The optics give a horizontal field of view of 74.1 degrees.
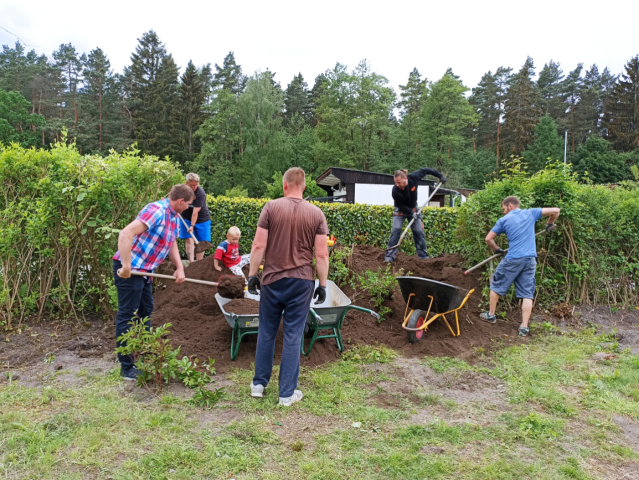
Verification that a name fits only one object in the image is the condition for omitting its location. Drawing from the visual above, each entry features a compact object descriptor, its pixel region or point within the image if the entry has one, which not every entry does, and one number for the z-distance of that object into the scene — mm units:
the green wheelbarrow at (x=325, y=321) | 4160
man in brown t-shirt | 3342
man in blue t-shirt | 5406
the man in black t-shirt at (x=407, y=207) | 6875
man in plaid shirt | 3623
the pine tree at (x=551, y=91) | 48938
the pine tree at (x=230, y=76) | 43594
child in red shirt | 5633
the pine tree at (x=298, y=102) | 50625
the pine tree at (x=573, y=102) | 47812
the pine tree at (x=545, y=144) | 39406
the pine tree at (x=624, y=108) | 44969
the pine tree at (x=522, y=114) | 43844
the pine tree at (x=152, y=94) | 37188
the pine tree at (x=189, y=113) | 38469
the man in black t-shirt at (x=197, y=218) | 6772
